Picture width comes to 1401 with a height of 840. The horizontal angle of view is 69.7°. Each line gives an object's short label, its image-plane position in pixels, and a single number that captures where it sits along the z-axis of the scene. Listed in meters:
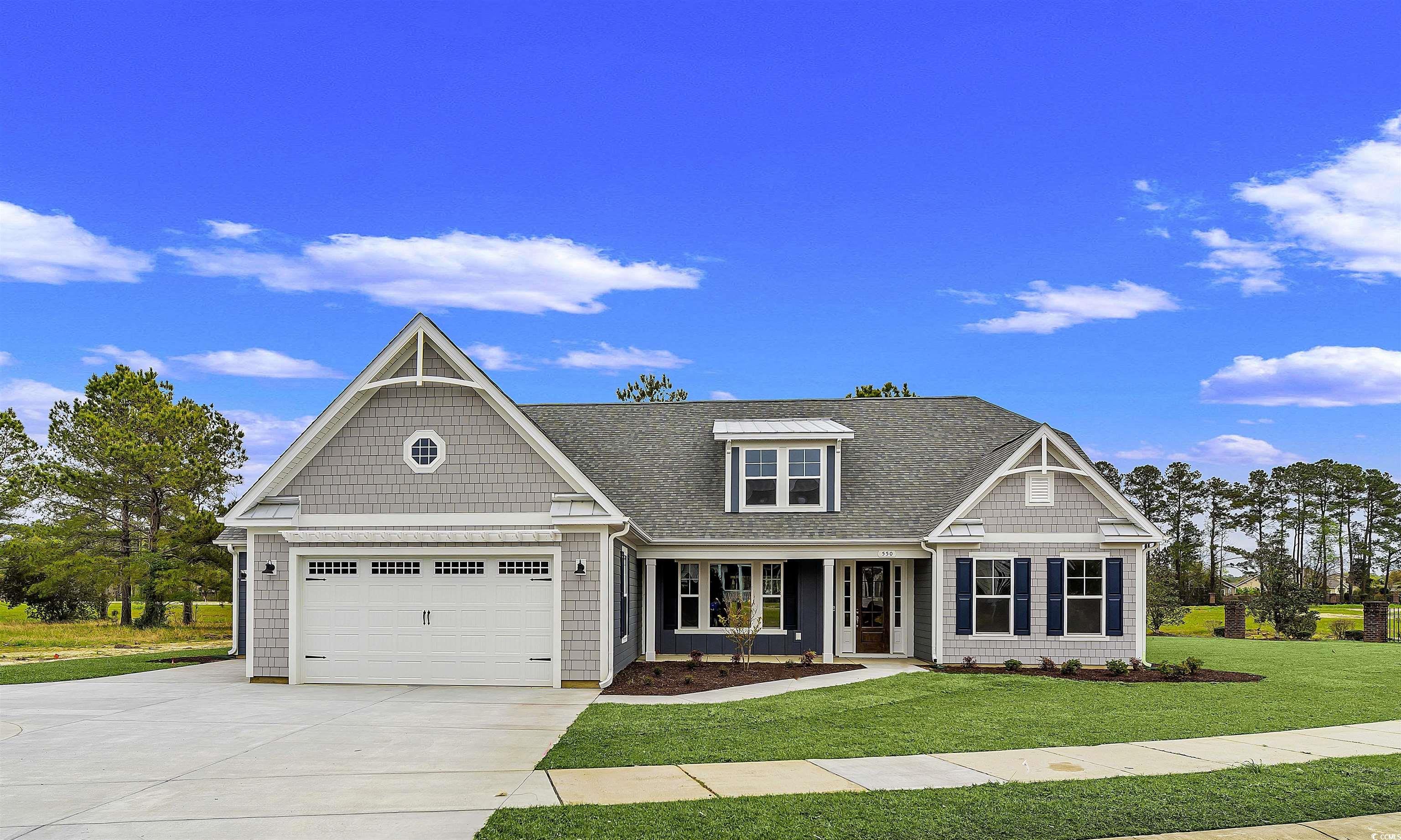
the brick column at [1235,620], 30.23
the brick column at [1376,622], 27.52
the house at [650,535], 16.44
